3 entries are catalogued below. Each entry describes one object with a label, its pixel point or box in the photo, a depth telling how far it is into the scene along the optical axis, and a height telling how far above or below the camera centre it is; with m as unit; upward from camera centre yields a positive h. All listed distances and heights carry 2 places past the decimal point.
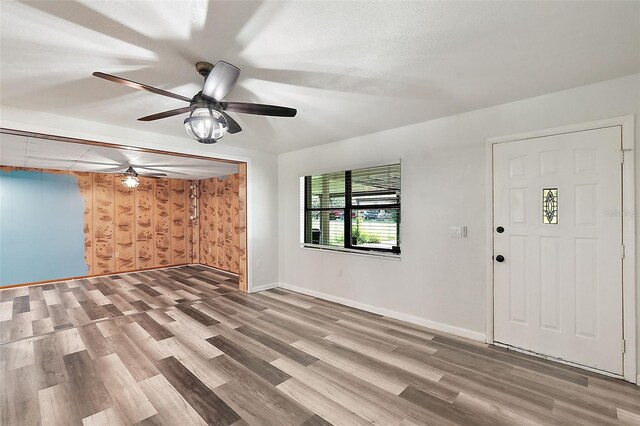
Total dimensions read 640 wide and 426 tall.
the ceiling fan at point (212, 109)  2.05 +0.84
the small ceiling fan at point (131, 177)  5.79 +0.76
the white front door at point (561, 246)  2.49 -0.34
